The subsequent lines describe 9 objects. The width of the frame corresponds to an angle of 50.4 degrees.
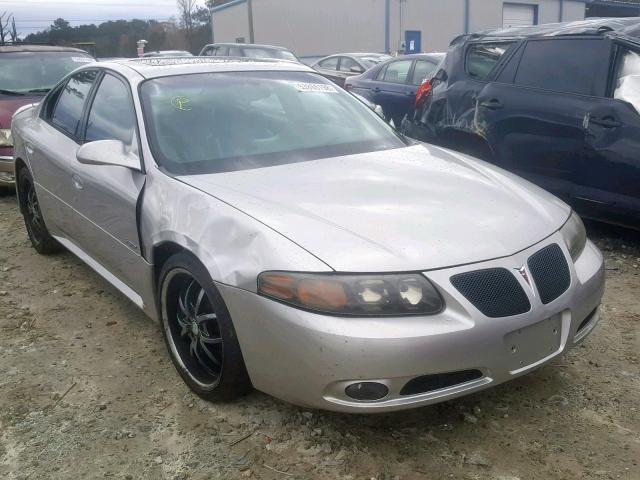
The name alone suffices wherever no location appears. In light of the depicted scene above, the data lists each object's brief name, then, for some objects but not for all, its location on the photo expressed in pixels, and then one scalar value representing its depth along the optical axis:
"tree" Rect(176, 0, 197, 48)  56.45
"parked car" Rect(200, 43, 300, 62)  15.65
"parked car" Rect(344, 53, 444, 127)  9.20
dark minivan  4.62
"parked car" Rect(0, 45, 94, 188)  6.76
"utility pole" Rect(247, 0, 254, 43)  29.91
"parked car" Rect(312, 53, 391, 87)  14.90
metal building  33.06
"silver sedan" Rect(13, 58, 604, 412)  2.36
